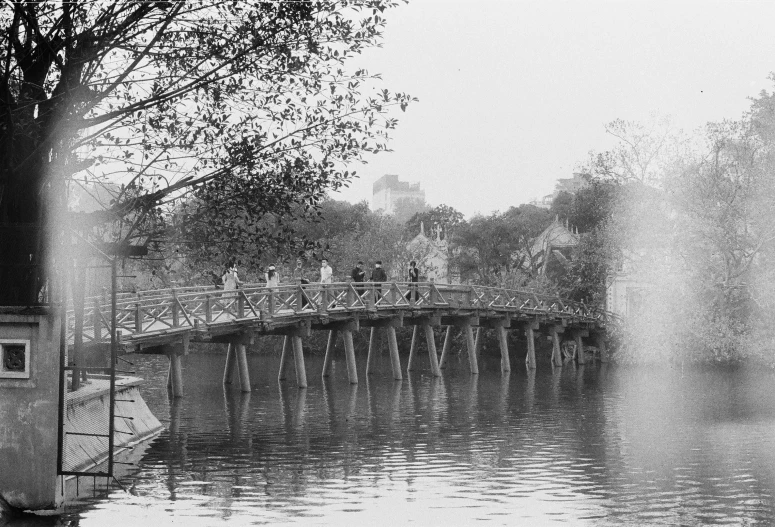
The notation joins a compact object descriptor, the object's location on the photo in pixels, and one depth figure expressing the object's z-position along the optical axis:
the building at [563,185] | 109.35
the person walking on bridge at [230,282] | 35.75
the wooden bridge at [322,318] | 28.47
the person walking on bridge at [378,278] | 41.16
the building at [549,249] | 66.25
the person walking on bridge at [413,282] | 43.00
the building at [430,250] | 68.00
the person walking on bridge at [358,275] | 41.42
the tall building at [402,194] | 195.31
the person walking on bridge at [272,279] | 37.09
